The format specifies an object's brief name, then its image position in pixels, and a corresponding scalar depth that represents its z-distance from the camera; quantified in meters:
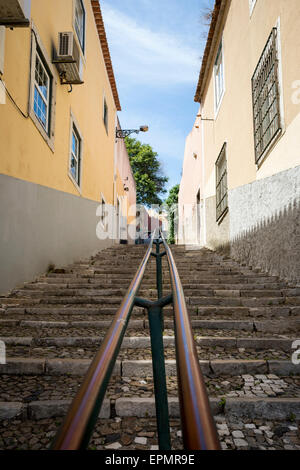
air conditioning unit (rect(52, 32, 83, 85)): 5.93
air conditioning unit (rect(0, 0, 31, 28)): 3.39
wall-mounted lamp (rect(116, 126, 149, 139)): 13.14
